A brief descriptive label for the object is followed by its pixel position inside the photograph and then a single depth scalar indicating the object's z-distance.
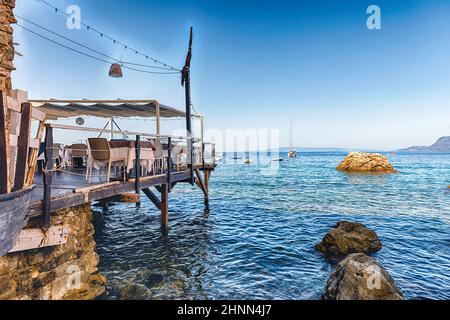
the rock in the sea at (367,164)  41.91
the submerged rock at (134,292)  5.89
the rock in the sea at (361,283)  5.39
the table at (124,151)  7.46
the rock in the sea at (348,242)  8.51
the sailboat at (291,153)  108.78
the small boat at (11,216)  3.09
